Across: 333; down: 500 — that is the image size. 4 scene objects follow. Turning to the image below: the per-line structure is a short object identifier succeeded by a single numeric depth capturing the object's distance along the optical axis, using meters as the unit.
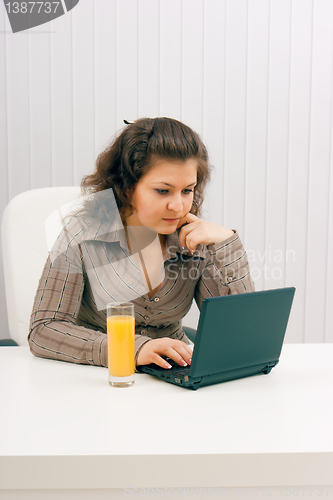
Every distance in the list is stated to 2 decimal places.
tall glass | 0.85
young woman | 1.14
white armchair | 1.50
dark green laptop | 0.80
